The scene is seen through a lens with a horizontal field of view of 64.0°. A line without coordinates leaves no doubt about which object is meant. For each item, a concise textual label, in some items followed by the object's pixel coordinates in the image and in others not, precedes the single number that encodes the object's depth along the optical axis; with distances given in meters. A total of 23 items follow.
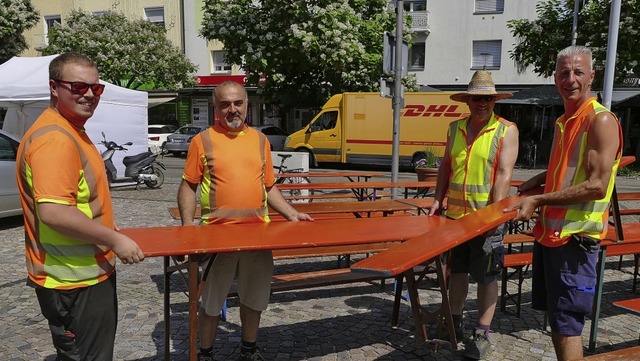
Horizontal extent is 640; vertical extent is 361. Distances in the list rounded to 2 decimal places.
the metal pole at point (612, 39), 8.17
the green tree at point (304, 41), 17.28
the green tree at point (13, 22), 23.09
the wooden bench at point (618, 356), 2.01
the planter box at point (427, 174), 9.27
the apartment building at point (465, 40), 25.39
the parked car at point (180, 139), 21.77
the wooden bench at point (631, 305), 2.88
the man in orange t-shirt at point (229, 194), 3.01
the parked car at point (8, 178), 7.24
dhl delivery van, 16.78
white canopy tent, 10.52
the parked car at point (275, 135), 21.34
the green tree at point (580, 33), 16.62
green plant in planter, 10.95
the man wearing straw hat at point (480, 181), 3.25
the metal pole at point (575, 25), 16.97
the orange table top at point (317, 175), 8.20
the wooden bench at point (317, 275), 3.88
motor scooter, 11.68
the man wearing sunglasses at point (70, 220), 1.96
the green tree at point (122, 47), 26.02
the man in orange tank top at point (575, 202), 2.43
